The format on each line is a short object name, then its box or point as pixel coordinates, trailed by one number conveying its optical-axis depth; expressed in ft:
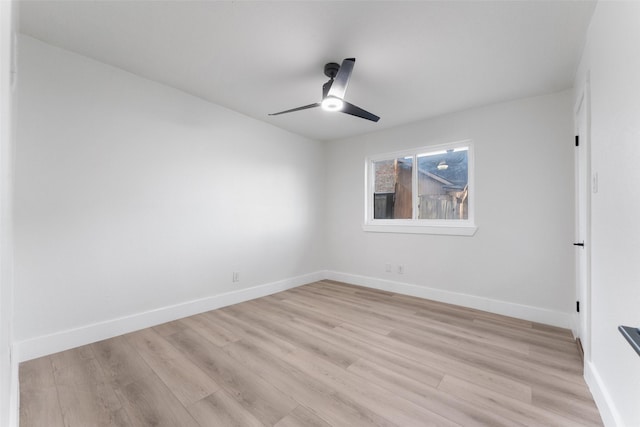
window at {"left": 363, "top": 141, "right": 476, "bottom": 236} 11.57
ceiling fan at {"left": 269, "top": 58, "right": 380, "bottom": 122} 7.17
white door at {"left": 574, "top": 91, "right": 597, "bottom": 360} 6.08
